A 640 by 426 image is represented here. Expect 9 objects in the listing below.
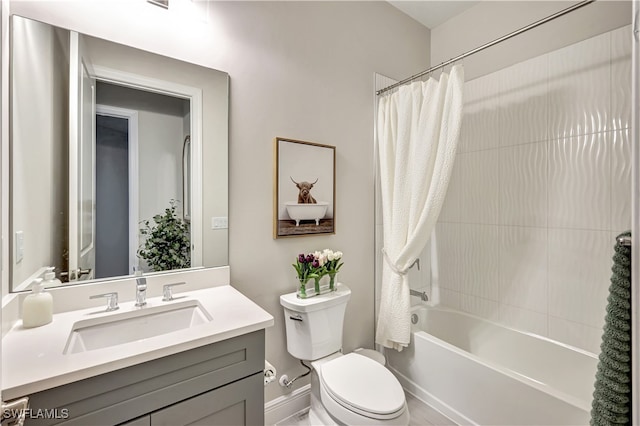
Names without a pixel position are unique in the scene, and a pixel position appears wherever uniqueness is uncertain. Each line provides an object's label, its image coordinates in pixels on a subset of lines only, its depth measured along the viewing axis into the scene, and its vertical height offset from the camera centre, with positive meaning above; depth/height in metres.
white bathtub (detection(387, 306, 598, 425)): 1.43 -0.95
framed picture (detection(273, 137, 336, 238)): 1.75 +0.14
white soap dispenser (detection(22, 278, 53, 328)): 1.01 -0.34
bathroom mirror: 1.09 +0.22
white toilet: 1.31 -0.83
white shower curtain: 1.70 +0.24
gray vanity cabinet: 0.80 -0.55
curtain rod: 1.34 +0.91
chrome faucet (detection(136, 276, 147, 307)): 1.22 -0.34
